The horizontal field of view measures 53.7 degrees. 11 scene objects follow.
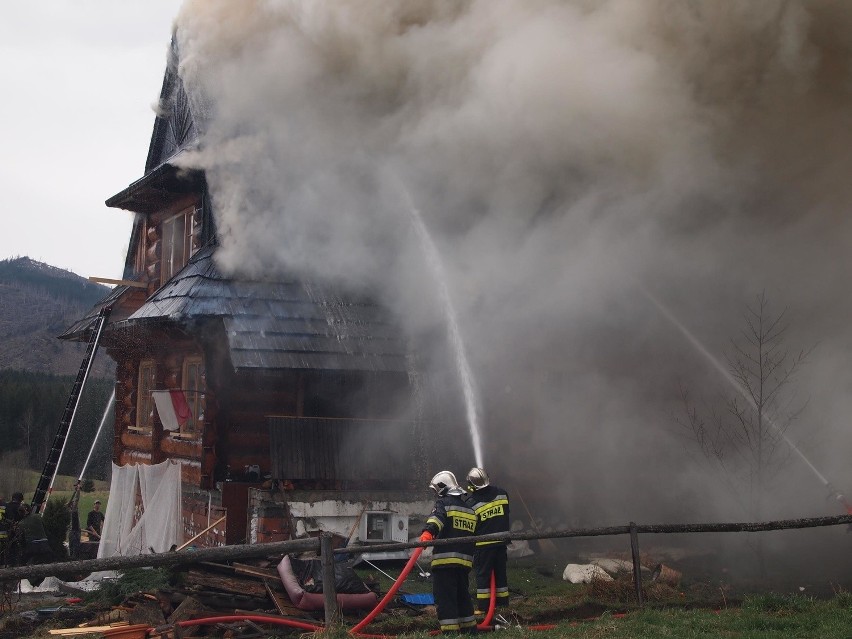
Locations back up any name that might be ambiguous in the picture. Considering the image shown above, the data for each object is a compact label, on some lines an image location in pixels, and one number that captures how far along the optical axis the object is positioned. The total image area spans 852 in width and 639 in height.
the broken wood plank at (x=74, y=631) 7.31
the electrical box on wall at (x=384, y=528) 12.44
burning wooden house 12.05
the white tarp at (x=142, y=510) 13.38
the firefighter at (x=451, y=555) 7.18
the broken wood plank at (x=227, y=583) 7.80
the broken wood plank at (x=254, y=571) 8.06
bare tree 13.54
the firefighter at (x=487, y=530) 7.60
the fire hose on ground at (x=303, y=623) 7.06
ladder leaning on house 15.02
